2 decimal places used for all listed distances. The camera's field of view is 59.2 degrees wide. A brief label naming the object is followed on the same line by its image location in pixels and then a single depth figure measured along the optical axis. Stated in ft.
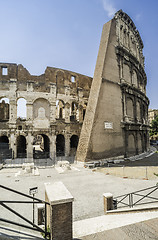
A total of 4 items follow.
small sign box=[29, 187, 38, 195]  18.51
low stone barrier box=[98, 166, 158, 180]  41.70
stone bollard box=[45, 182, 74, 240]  11.42
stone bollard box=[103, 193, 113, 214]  20.70
